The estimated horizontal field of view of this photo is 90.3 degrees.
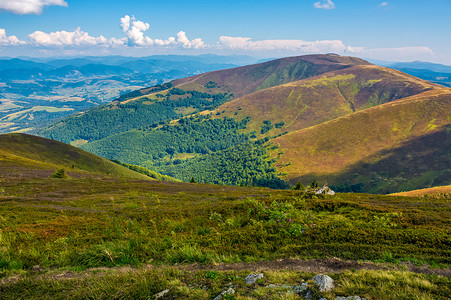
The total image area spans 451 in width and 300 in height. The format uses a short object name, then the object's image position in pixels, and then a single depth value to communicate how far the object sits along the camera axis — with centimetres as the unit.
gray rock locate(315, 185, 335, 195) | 3004
